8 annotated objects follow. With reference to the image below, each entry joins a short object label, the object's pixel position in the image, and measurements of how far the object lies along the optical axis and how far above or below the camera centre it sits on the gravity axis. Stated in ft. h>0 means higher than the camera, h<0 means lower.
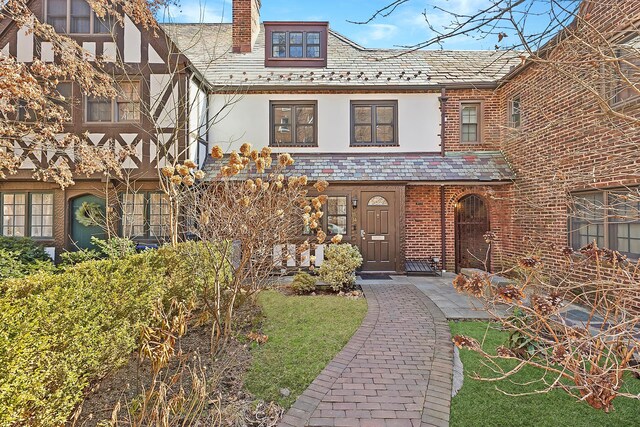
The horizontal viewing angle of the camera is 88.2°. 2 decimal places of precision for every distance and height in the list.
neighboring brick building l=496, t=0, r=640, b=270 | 20.71 +4.04
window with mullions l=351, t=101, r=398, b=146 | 36.37 +10.12
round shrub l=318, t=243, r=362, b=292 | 27.04 -4.37
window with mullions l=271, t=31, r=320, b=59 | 38.78 +20.13
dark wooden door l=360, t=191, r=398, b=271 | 34.53 -1.95
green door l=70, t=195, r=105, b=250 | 33.53 -1.42
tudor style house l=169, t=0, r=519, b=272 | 34.55 +8.36
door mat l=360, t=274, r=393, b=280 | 32.48 -6.23
